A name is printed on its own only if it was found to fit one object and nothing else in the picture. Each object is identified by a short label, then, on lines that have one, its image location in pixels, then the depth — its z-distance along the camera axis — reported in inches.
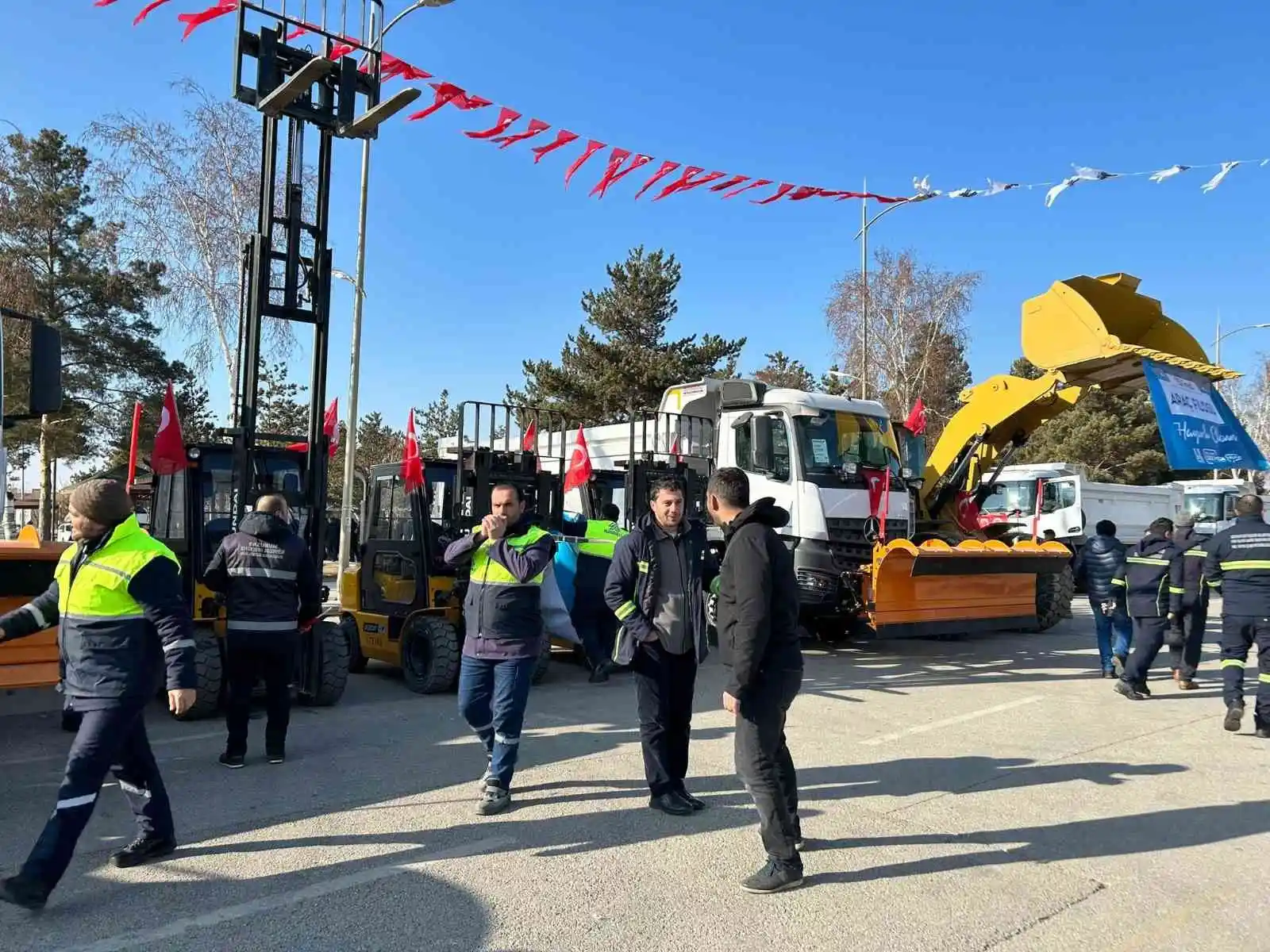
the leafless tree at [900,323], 1384.1
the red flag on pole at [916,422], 505.7
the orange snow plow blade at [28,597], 220.1
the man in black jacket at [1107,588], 359.6
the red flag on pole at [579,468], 386.9
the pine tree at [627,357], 1226.0
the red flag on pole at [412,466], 329.4
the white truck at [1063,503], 860.0
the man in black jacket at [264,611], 223.8
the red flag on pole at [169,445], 270.7
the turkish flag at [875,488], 419.8
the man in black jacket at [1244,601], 273.1
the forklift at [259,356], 273.0
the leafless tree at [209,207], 940.6
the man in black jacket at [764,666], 154.3
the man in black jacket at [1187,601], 340.8
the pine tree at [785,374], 1993.1
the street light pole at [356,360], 679.6
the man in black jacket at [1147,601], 331.3
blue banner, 364.8
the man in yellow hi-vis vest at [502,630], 193.5
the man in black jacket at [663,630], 190.9
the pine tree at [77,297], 983.0
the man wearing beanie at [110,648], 145.9
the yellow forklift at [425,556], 328.2
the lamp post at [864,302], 852.6
